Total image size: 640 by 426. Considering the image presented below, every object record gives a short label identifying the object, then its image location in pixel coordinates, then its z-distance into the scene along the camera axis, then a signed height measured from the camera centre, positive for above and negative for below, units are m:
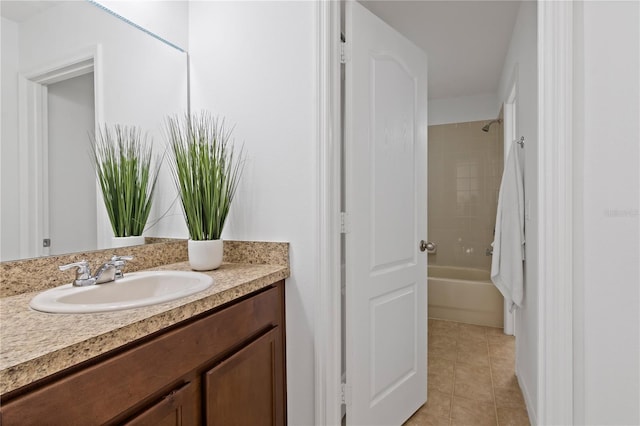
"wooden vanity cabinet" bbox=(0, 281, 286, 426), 0.67 -0.42
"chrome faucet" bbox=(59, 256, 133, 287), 1.10 -0.20
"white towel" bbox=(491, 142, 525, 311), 2.05 -0.17
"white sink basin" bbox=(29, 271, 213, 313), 0.87 -0.25
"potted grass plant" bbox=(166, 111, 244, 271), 1.39 +0.06
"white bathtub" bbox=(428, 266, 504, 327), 3.27 -0.91
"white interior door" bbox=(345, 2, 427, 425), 1.53 -0.06
